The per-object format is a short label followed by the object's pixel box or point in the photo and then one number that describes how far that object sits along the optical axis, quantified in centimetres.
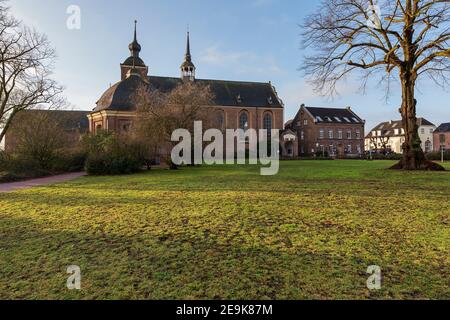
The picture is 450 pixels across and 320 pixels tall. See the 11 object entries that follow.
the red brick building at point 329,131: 5884
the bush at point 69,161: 2283
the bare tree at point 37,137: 2181
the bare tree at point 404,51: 1681
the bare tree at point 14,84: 1839
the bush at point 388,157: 4147
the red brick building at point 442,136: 7056
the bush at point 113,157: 1898
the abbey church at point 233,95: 5109
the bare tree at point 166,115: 2153
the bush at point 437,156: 3425
